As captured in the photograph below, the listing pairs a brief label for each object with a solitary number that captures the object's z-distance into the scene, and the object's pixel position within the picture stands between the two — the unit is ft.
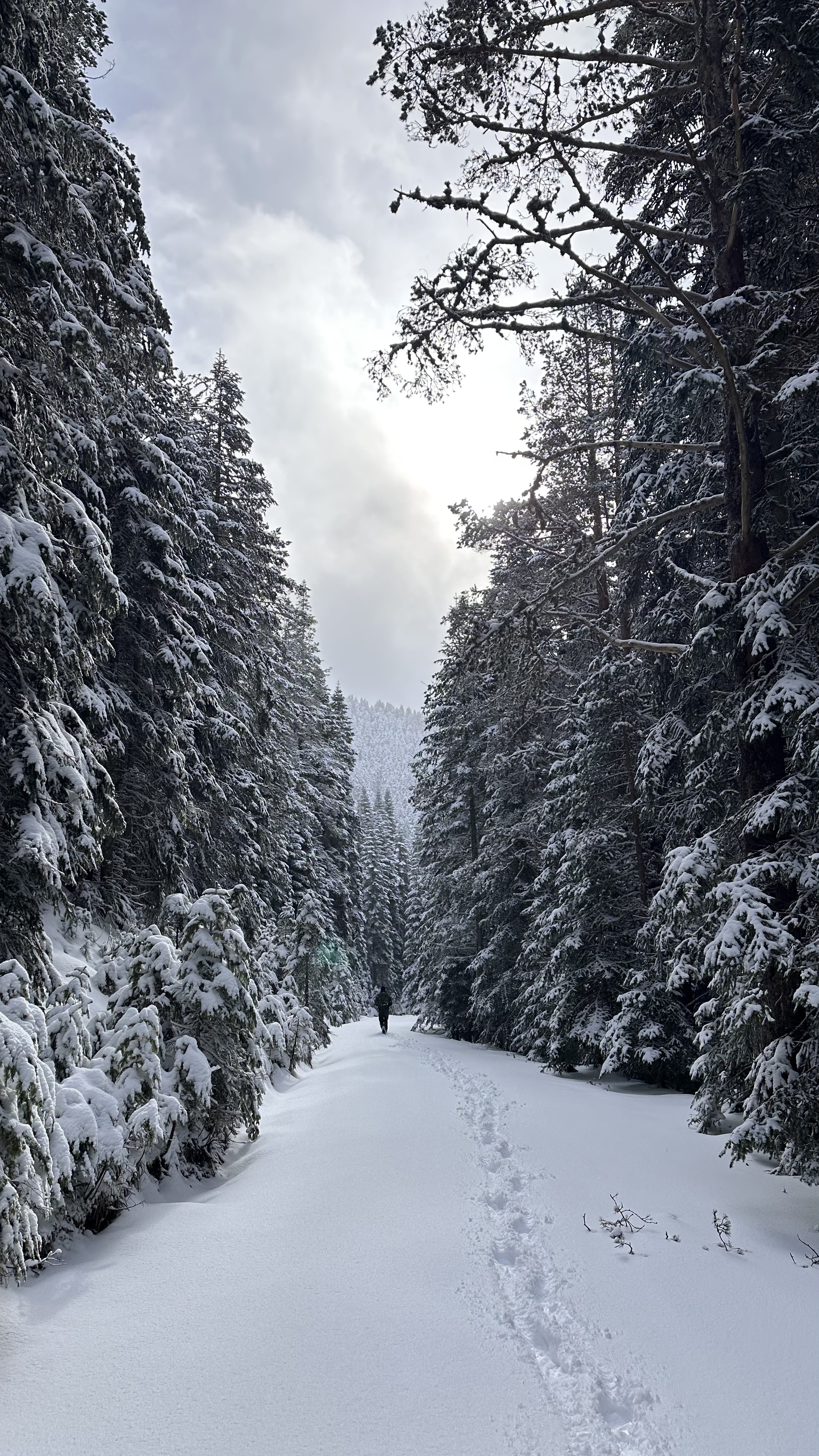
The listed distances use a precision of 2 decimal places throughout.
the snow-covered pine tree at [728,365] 17.70
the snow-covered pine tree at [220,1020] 21.79
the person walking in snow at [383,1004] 78.38
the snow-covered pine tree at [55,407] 19.93
